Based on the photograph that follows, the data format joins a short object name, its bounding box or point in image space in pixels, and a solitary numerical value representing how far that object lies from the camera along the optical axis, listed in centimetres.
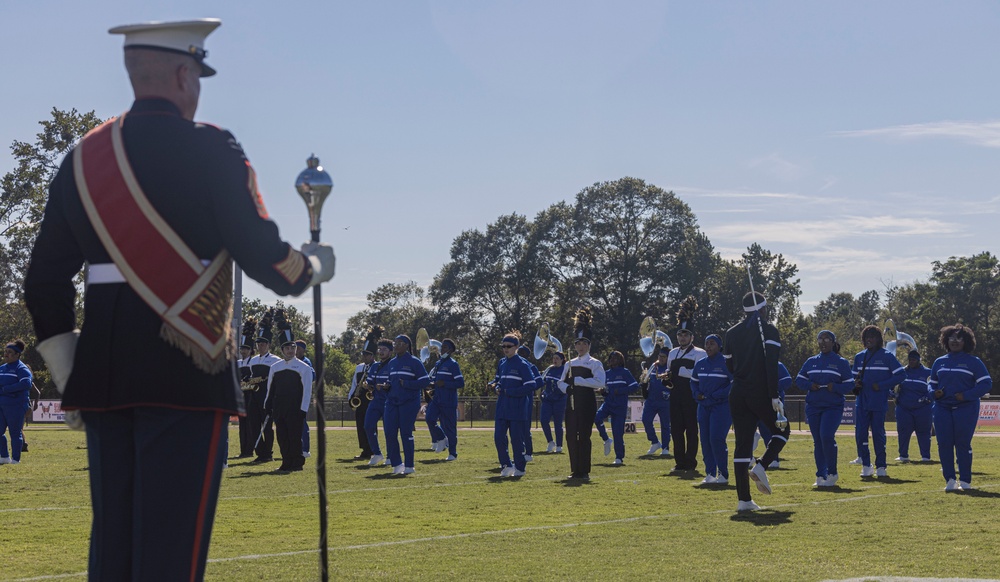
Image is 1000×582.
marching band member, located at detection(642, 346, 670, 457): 2514
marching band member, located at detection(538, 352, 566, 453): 2358
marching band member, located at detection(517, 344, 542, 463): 1940
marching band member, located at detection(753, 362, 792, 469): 2010
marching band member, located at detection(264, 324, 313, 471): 1986
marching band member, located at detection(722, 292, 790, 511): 1243
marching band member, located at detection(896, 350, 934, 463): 2223
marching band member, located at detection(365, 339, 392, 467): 2103
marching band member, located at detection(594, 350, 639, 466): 2342
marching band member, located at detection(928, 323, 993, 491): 1473
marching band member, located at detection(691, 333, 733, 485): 1538
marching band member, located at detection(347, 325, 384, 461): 2389
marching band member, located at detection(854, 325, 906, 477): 1847
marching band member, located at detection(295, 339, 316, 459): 2138
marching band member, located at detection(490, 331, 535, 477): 1844
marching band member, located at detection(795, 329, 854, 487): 1572
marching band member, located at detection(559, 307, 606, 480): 1730
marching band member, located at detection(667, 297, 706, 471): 1922
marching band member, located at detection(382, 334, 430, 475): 1852
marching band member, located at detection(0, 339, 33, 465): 2112
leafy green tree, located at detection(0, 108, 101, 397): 5609
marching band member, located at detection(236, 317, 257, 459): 2323
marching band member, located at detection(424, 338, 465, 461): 2361
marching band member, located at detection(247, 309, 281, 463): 2230
